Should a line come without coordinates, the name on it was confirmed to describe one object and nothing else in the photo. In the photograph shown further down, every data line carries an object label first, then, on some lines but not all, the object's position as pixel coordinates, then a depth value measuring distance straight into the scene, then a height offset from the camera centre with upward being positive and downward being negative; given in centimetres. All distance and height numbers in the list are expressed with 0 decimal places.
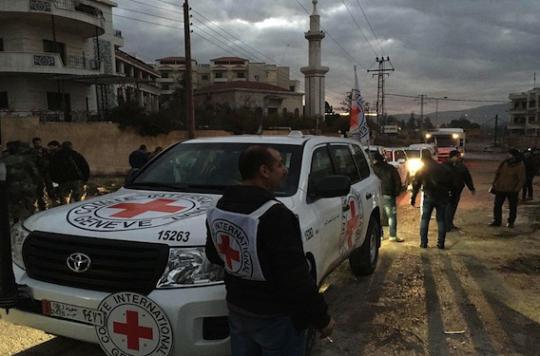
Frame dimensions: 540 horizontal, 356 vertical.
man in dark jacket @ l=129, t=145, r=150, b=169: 1165 -77
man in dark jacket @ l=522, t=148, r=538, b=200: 1381 -149
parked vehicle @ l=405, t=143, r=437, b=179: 1765 -139
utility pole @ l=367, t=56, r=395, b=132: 6431 +615
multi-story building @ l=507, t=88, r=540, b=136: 8981 +174
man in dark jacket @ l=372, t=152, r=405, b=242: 812 -112
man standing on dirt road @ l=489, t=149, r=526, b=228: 962 -123
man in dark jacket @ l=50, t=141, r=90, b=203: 898 -77
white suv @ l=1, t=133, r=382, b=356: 274 -87
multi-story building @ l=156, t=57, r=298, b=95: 8969 +1049
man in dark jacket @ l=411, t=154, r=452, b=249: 750 -111
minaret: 6141 +710
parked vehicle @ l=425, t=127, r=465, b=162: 3381 -109
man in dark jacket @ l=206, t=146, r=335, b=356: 204 -61
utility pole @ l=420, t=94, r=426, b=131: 9356 +399
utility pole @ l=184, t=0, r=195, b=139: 2055 +230
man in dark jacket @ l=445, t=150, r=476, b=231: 903 -119
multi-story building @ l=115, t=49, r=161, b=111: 4799 +649
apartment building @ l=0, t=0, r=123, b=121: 2708 +422
